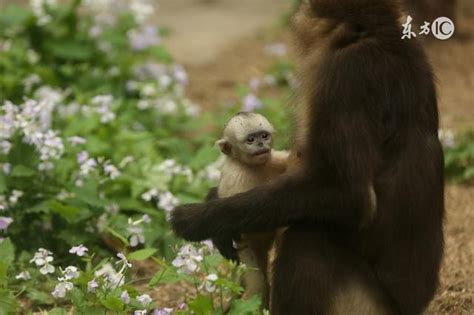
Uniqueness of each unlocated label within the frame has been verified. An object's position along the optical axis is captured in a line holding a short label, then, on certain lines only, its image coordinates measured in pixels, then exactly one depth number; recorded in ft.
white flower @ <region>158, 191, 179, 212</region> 38.27
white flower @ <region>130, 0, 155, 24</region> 56.85
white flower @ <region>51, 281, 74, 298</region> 27.73
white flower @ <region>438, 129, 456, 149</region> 47.62
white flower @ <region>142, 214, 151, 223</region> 33.37
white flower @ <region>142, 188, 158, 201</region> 38.86
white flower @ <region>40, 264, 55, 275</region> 28.56
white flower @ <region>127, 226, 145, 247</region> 33.69
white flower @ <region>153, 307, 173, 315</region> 27.89
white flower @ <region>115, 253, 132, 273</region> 27.81
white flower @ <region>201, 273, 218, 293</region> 27.02
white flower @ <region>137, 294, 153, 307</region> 28.12
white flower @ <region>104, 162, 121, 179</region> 36.86
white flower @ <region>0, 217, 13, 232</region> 33.47
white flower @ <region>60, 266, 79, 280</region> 27.66
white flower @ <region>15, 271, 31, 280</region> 31.68
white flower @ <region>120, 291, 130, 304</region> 28.01
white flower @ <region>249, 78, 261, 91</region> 52.28
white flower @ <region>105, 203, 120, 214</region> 38.52
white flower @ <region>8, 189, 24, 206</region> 36.16
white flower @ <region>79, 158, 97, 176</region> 36.99
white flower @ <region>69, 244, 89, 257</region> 27.82
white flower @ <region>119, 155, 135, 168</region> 41.05
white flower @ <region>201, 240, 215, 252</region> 30.05
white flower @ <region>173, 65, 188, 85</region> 54.13
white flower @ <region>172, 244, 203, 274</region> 27.68
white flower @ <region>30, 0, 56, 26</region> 54.50
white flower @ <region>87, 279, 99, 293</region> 27.68
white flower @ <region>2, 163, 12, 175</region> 36.78
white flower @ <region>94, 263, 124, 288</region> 28.25
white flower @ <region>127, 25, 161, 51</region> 56.29
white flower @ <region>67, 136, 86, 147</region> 37.81
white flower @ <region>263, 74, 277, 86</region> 57.31
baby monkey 29.50
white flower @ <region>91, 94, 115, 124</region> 42.37
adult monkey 26.71
